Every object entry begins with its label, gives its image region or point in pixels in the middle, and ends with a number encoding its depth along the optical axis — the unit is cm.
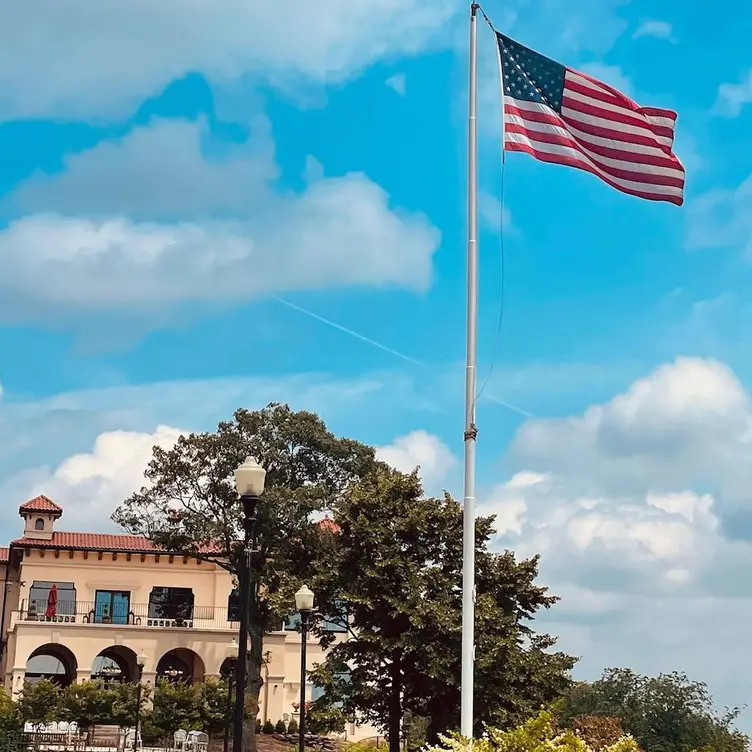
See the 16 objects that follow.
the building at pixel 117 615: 5806
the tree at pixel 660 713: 4338
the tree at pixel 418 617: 3541
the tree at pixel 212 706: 4975
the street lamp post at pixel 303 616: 2634
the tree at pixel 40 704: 4891
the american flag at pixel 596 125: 1566
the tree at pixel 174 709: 4962
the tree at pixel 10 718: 4825
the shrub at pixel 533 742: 1462
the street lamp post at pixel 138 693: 4475
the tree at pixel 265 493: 4872
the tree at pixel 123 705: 4950
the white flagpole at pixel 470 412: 1602
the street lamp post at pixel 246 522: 1545
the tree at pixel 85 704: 4931
